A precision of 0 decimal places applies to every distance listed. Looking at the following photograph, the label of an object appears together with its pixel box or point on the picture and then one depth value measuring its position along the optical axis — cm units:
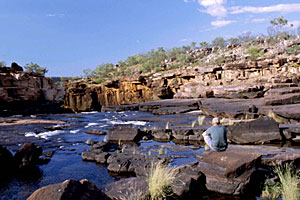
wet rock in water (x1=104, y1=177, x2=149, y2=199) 519
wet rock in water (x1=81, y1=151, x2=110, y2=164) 848
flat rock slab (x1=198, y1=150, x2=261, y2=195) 551
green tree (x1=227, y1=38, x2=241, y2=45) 7986
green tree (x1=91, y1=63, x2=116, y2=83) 6881
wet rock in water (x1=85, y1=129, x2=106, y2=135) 1407
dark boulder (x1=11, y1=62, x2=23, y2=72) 4275
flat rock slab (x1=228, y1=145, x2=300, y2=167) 673
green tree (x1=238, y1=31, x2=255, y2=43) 7717
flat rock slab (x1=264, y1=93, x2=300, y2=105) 1723
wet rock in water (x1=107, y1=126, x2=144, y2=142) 1182
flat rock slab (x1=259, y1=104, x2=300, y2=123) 1230
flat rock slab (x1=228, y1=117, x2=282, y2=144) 964
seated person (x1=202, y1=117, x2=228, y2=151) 612
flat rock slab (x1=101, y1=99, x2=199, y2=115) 2346
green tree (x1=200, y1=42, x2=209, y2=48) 8950
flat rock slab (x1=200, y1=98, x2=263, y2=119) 1502
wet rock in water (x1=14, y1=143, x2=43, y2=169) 801
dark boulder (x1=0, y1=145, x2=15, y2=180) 762
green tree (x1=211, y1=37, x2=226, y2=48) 8676
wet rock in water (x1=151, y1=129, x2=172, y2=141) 1205
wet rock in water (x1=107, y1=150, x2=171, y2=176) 715
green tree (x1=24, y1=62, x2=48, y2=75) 8119
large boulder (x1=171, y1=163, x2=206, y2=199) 541
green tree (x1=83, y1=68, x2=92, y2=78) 8086
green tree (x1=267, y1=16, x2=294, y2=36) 6988
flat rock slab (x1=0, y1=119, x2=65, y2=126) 1918
